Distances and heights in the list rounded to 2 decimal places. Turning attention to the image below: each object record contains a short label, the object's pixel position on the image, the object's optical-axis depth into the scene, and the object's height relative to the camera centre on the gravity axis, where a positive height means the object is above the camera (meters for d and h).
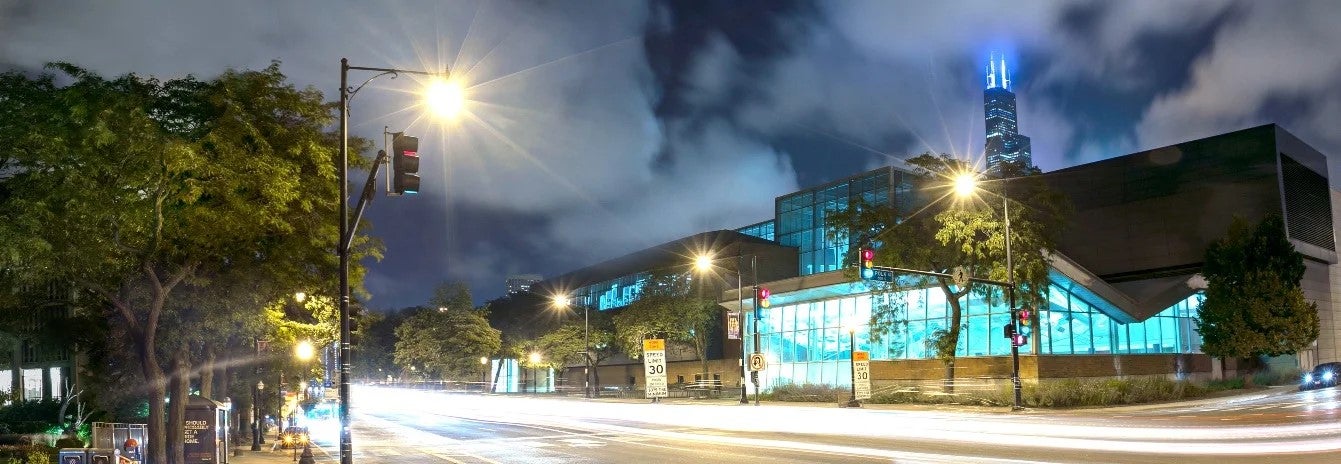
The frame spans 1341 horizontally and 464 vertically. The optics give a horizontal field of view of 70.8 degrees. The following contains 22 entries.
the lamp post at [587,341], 72.47 -2.13
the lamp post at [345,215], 17.34 +2.04
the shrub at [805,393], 53.62 -4.95
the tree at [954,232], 42.97 +3.43
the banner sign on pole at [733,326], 50.19 -0.81
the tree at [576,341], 81.06 -2.23
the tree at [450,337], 101.12 -2.01
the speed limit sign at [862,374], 44.47 -3.16
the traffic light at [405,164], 15.31 +2.55
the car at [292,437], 30.27 -3.73
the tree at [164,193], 18.33 +2.80
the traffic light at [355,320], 33.41 +0.07
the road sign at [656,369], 46.59 -2.77
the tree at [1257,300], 52.78 -0.25
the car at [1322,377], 49.75 -4.49
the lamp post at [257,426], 31.59 -3.37
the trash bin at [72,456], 17.14 -2.29
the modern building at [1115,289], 51.06 +0.93
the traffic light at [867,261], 31.25 +1.53
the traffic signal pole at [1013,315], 38.75 -0.51
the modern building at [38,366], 31.00 -2.26
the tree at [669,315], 68.56 -0.20
